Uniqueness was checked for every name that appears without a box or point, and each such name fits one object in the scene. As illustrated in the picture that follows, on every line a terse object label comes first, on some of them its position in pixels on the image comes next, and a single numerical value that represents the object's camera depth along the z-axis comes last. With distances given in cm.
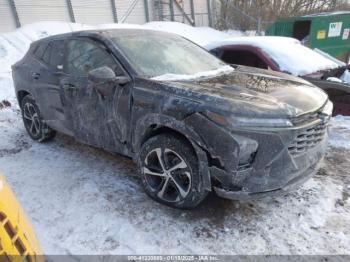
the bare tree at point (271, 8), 1859
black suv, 258
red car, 471
